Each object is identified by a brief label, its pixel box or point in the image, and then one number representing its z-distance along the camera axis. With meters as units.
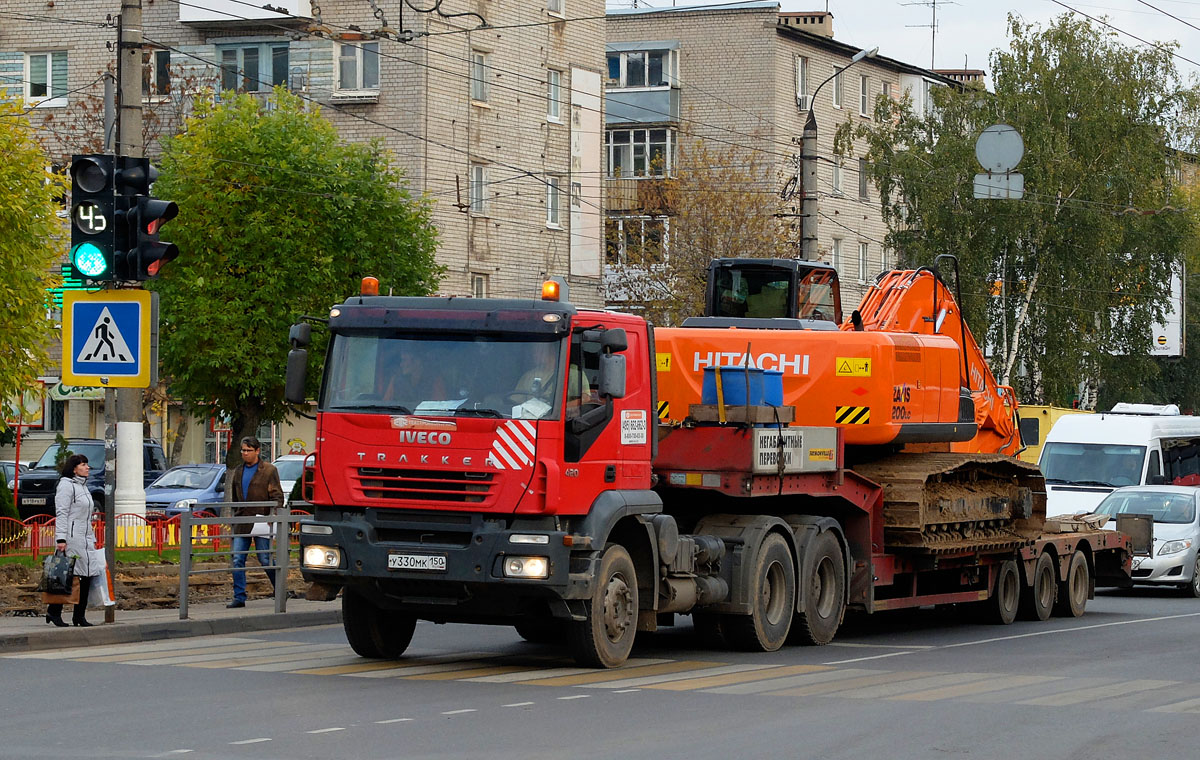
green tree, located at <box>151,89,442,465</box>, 40.12
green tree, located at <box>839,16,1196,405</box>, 54.25
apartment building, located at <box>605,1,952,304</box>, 64.44
